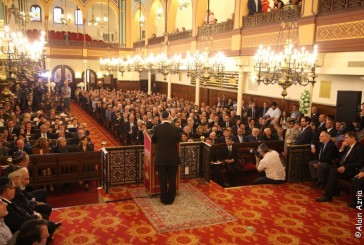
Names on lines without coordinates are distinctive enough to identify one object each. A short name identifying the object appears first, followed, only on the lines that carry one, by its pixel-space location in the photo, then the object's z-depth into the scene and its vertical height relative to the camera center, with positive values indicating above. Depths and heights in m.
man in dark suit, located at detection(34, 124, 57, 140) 8.80 -1.66
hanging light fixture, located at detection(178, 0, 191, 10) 13.98 +2.91
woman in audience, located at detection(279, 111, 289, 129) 10.80 -1.50
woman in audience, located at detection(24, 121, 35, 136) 9.33 -1.59
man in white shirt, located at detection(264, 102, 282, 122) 12.51 -1.32
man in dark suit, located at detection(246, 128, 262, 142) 8.63 -1.55
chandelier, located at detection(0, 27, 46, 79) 6.39 +0.40
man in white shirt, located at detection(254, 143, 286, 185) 6.89 -1.84
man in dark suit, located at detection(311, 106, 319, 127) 10.05 -1.17
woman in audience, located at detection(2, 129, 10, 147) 7.68 -1.61
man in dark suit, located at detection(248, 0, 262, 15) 13.27 +2.68
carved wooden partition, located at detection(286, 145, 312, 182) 7.23 -1.83
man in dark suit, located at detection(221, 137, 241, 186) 7.64 -1.91
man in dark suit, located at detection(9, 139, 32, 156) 7.04 -1.62
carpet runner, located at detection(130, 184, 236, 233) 5.12 -2.23
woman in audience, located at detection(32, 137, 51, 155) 7.29 -1.63
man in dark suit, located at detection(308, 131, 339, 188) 6.58 -1.56
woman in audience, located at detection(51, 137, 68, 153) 7.16 -1.58
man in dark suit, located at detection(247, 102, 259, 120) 13.74 -1.47
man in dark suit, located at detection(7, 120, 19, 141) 9.02 -1.57
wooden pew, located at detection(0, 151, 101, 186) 6.52 -1.92
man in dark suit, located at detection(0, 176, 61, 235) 3.80 -1.53
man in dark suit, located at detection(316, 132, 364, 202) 6.16 -1.56
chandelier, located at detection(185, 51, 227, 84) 9.56 +0.28
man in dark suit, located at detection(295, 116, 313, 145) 8.02 -1.39
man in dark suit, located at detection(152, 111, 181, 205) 5.65 -1.35
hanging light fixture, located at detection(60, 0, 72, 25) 23.19 +3.61
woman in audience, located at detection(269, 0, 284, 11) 11.75 +2.45
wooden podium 6.05 -1.74
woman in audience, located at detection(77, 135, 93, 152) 7.55 -1.65
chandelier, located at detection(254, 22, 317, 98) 6.86 +0.28
